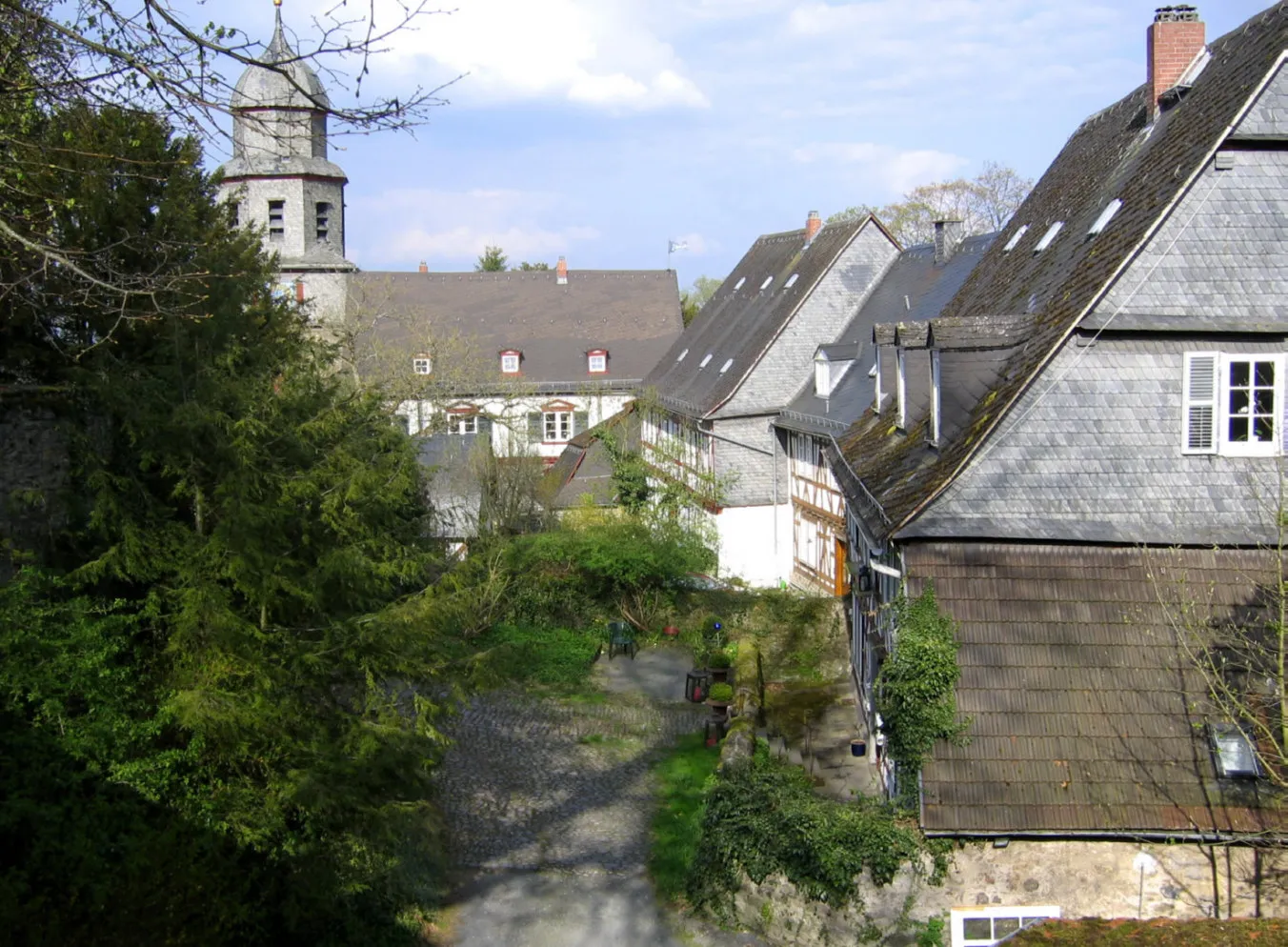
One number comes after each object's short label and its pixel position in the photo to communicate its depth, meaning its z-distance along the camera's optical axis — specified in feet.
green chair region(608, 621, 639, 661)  76.74
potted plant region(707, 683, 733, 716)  61.41
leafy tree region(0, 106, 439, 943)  30.42
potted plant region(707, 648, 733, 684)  67.62
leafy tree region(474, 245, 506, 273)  254.88
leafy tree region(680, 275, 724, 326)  237.25
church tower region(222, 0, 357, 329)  142.82
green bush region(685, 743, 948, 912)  33.96
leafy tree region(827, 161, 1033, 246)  156.15
